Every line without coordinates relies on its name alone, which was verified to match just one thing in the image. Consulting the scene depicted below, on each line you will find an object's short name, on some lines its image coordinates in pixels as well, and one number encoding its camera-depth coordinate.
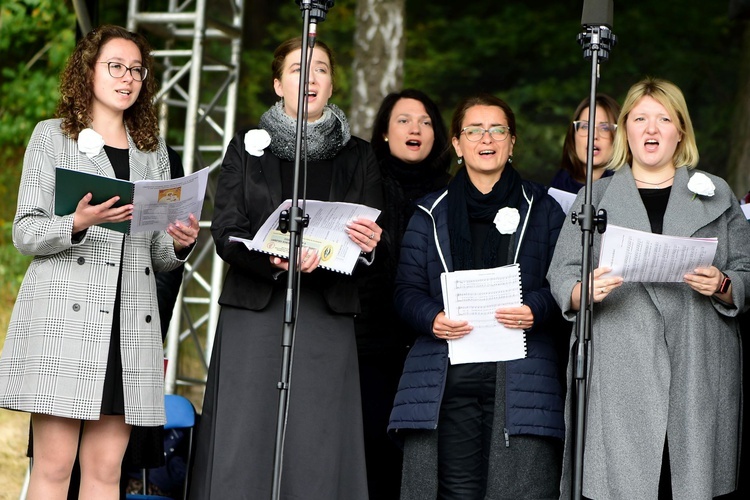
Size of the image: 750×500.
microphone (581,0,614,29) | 6.76
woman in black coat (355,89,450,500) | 8.52
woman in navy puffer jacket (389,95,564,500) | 7.18
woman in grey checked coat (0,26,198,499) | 6.50
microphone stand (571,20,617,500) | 6.37
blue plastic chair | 8.98
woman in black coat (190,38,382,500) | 7.11
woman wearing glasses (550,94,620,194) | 9.21
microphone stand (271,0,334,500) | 6.39
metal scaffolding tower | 12.59
